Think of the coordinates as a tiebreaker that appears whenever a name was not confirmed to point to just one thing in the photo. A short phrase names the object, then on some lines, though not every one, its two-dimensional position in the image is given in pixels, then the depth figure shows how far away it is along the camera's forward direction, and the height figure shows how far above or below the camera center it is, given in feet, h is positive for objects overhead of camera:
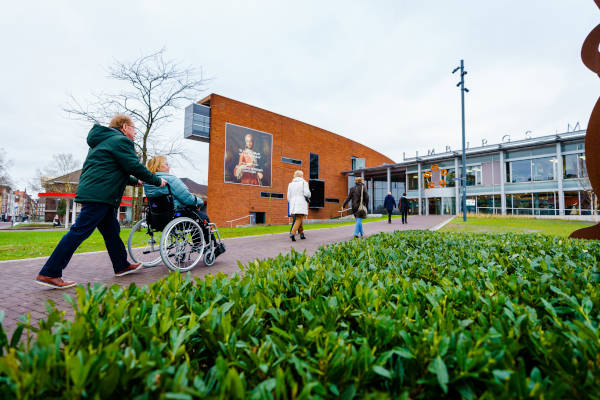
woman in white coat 27.61 +1.28
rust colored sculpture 12.05 +3.24
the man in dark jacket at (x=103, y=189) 10.43 +0.92
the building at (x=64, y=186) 133.49 +14.06
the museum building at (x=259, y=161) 93.97 +19.89
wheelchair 14.17 -0.90
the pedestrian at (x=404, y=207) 58.39 +1.00
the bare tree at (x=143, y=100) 55.67 +23.23
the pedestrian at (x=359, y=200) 28.43 +1.23
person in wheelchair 14.02 +0.91
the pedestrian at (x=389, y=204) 57.36 +1.58
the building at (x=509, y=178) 86.63 +11.29
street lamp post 55.45 +24.80
